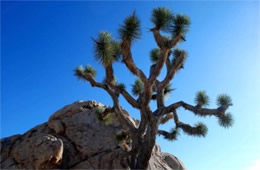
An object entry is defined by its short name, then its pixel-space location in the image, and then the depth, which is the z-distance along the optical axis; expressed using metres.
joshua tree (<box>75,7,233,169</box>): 10.07
